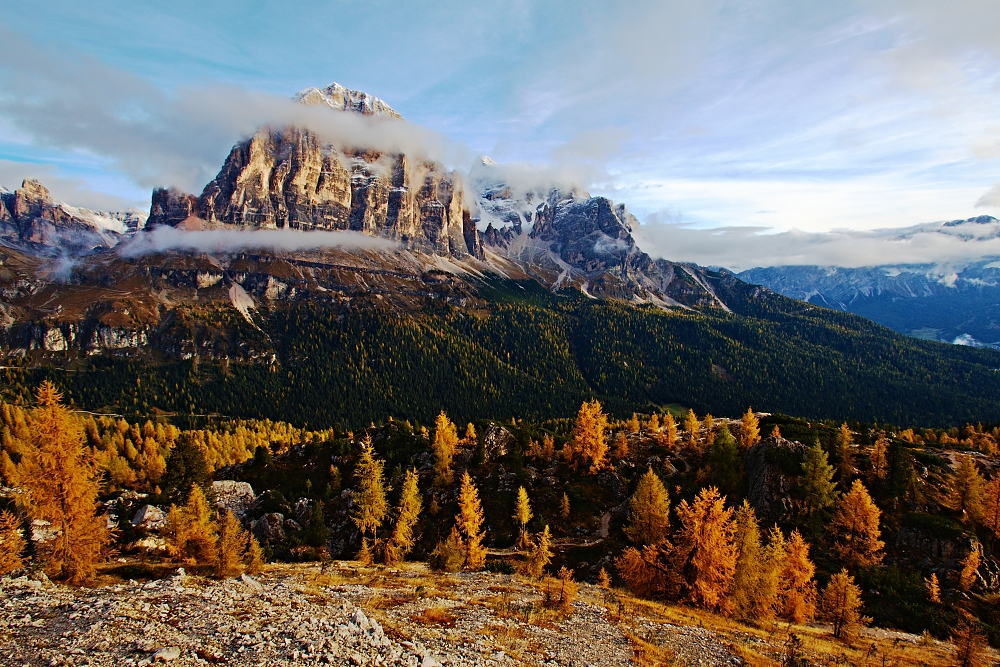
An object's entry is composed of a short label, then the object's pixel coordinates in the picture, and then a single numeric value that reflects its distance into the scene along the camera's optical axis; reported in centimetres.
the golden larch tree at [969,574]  6050
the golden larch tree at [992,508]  7000
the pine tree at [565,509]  8681
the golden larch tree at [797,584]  5416
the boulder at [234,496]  8704
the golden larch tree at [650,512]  6456
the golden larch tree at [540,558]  6341
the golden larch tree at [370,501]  7350
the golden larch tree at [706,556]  5178
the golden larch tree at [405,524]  7062
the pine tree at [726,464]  8781
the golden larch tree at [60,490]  3391
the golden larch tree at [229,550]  4329
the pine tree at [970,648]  3806
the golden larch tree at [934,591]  5838
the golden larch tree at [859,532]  6662
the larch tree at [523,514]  7796
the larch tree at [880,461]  8301
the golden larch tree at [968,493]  7244
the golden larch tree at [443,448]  9619
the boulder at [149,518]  6900
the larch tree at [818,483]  7619
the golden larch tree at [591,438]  10031
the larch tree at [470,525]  6906
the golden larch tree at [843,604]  4791
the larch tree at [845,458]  8394
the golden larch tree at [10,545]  3099
